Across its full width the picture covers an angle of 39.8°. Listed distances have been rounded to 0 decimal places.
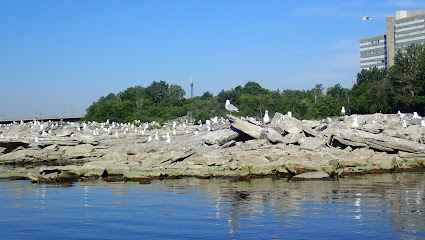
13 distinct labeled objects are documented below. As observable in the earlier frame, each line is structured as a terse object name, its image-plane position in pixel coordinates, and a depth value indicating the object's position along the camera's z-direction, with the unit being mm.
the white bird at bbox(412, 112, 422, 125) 42344
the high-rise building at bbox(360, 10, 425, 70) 156375
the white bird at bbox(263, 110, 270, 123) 38031
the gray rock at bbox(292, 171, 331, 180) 27297
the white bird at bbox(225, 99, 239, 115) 36750
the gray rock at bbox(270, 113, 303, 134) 35031
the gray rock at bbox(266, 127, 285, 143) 33719
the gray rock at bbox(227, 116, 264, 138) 34844
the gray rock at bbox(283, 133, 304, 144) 33312
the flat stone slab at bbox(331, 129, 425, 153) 31719
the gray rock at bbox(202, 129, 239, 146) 35188
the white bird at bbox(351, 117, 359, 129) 35688
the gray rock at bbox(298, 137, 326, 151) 31734
